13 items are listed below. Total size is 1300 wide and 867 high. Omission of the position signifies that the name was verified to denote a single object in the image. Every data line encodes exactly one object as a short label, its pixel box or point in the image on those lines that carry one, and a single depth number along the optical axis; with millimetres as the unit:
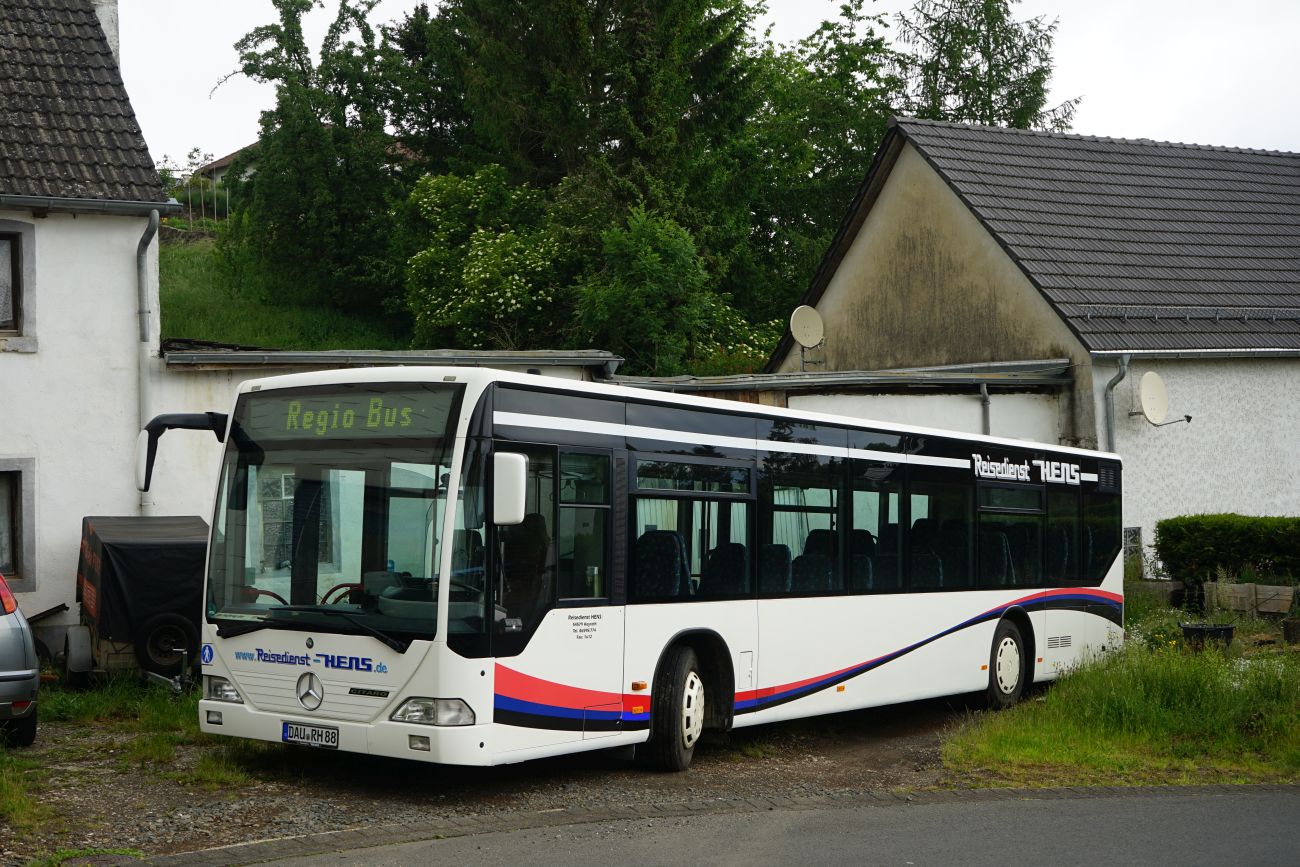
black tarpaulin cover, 13766
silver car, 10570
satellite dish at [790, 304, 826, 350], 27016
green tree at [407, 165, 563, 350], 35250
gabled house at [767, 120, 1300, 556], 23328
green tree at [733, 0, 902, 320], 42062
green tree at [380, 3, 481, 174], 45281
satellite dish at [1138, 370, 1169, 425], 22297
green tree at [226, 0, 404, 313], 43594
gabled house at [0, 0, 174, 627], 15859
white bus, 8961
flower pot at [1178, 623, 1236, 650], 15406
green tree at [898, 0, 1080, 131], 44719
